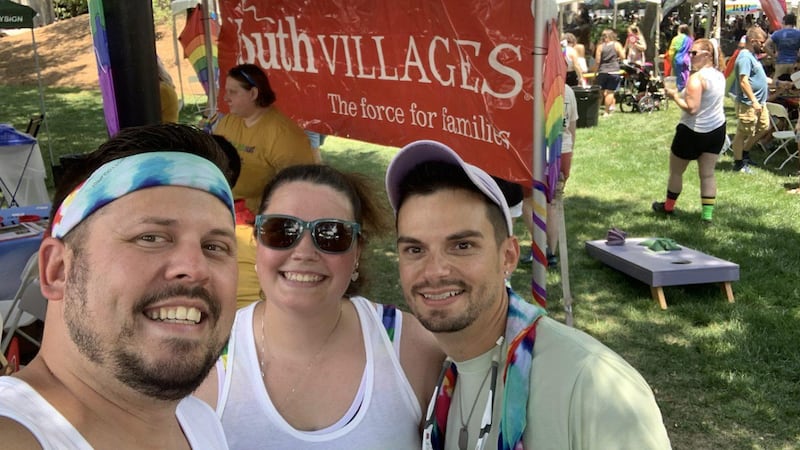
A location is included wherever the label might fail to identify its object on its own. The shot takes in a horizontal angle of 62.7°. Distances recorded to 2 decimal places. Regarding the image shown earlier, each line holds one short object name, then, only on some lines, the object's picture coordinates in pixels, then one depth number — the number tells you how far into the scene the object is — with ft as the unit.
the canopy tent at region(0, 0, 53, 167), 31.81
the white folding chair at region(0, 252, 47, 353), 13.53
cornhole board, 17.69
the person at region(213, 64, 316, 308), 14.78
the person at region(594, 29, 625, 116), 50.72
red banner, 10.01
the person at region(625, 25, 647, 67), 57.26
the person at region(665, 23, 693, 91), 47.65
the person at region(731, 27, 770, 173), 31.99
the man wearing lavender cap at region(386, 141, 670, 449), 4.52
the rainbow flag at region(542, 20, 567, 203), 9.45
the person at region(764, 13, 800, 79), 40.70
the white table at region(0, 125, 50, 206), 25.54
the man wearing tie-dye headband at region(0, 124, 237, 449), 3.44
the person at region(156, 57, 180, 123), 22.26
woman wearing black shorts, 24.44
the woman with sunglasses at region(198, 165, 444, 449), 5.67
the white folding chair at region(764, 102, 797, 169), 32.35
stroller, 50.03
